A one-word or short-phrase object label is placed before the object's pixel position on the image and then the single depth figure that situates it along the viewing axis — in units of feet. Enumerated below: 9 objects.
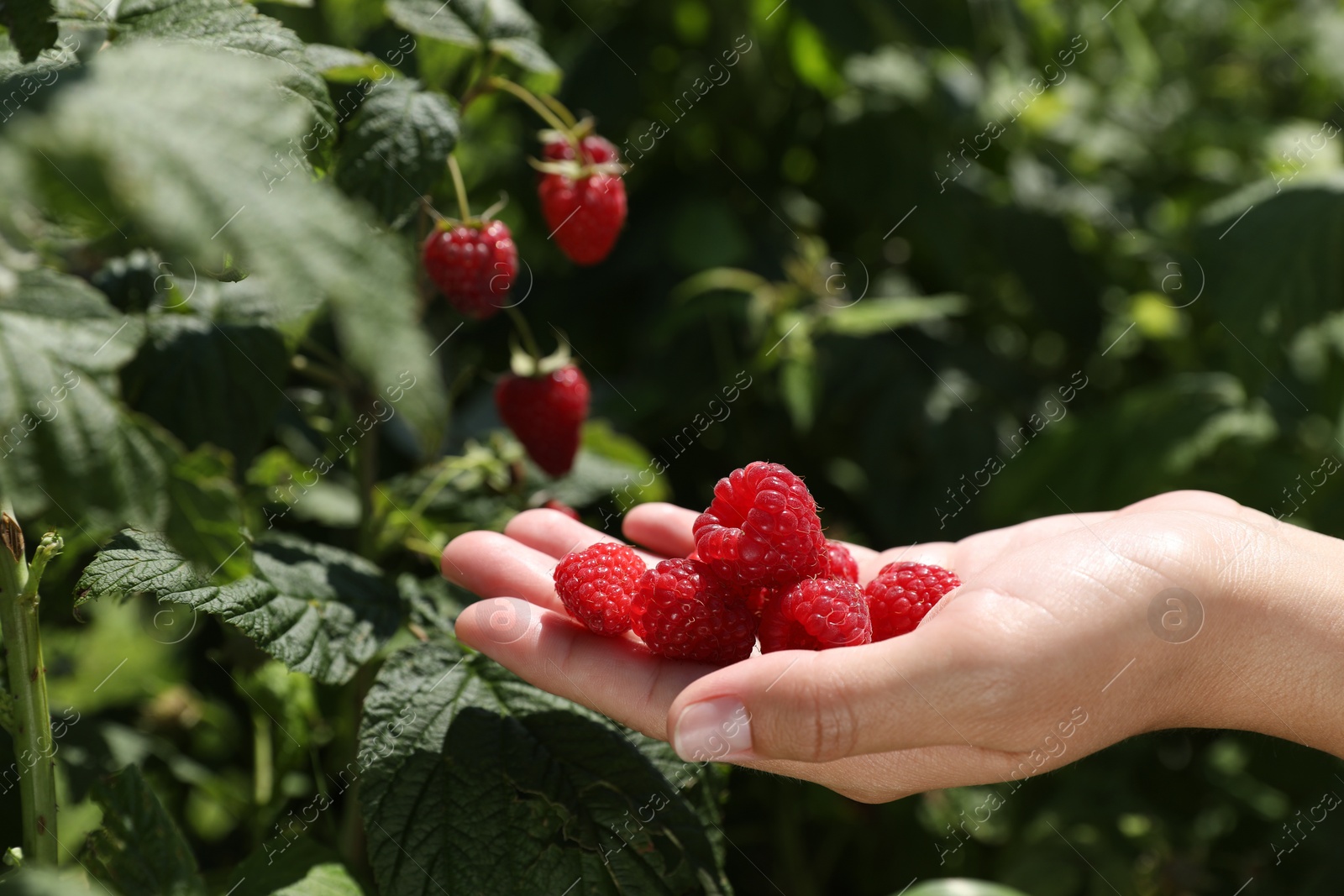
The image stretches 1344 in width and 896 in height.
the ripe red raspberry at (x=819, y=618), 1.65
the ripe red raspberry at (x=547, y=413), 1.75
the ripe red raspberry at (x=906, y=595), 1.71
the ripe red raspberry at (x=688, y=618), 1.65
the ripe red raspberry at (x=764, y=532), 1.70
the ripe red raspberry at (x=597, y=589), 1.65
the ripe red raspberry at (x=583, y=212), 1.76
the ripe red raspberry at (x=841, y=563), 1.76
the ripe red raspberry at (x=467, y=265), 1.66
